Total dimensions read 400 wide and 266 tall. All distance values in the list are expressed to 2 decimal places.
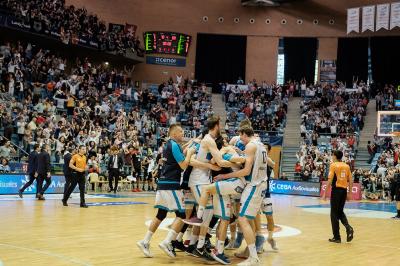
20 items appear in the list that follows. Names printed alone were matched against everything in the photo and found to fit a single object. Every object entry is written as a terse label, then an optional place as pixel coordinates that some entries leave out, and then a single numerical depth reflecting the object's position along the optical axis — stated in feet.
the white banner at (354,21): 111.96
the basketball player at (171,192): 27.14
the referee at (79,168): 50.80
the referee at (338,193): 35.19
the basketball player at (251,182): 26.02
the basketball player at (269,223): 29.89
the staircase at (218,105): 122.93
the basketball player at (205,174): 26.61
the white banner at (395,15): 106.89
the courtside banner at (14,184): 64.03
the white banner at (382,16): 108.27
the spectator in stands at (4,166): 65.84
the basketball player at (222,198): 26.30
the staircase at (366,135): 103.35
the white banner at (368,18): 109.81
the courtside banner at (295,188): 88.63
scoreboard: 130.11
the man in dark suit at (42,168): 57.82
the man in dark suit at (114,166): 73.87
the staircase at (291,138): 106.73
